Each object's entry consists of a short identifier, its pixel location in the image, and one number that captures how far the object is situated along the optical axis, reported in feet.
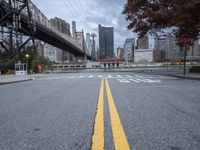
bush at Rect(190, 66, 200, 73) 48.12
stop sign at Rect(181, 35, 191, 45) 37.74
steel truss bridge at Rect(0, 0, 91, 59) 82.40
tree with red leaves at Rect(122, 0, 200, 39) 32.57
